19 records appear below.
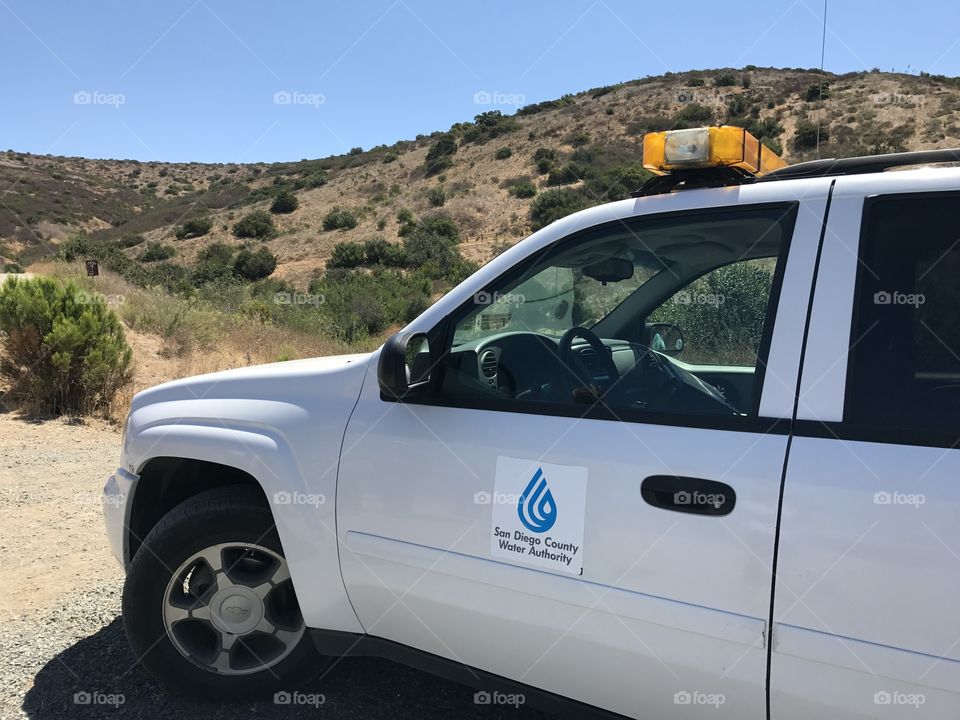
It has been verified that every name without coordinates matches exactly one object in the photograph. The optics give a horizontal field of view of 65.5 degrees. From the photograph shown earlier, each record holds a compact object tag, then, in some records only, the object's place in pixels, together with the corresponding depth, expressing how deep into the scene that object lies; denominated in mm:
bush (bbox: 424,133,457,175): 45562
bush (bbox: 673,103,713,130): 36000
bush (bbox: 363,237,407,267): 28156
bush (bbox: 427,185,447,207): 38719
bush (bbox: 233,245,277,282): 30641
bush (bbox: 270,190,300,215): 43031
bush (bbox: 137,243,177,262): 35812
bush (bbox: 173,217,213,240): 40625
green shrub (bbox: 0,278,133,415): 8469
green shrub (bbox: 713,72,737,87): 45719
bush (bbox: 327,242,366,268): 29172
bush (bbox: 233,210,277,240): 38625
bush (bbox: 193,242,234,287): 28062
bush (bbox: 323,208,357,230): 36812
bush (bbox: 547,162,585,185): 35784
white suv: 1795
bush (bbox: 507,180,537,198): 36141
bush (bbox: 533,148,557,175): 39312
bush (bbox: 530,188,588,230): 30362
